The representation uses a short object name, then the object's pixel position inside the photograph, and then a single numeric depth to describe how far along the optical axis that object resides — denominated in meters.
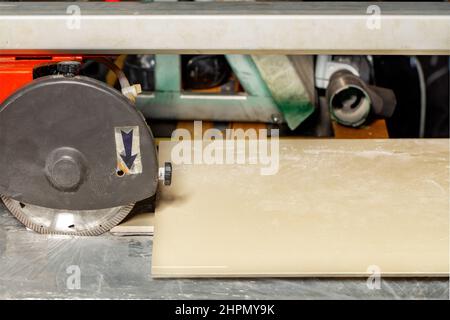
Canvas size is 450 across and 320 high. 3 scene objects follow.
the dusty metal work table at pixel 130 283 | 1.08
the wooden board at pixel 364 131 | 1.65
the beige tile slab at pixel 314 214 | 1.12
